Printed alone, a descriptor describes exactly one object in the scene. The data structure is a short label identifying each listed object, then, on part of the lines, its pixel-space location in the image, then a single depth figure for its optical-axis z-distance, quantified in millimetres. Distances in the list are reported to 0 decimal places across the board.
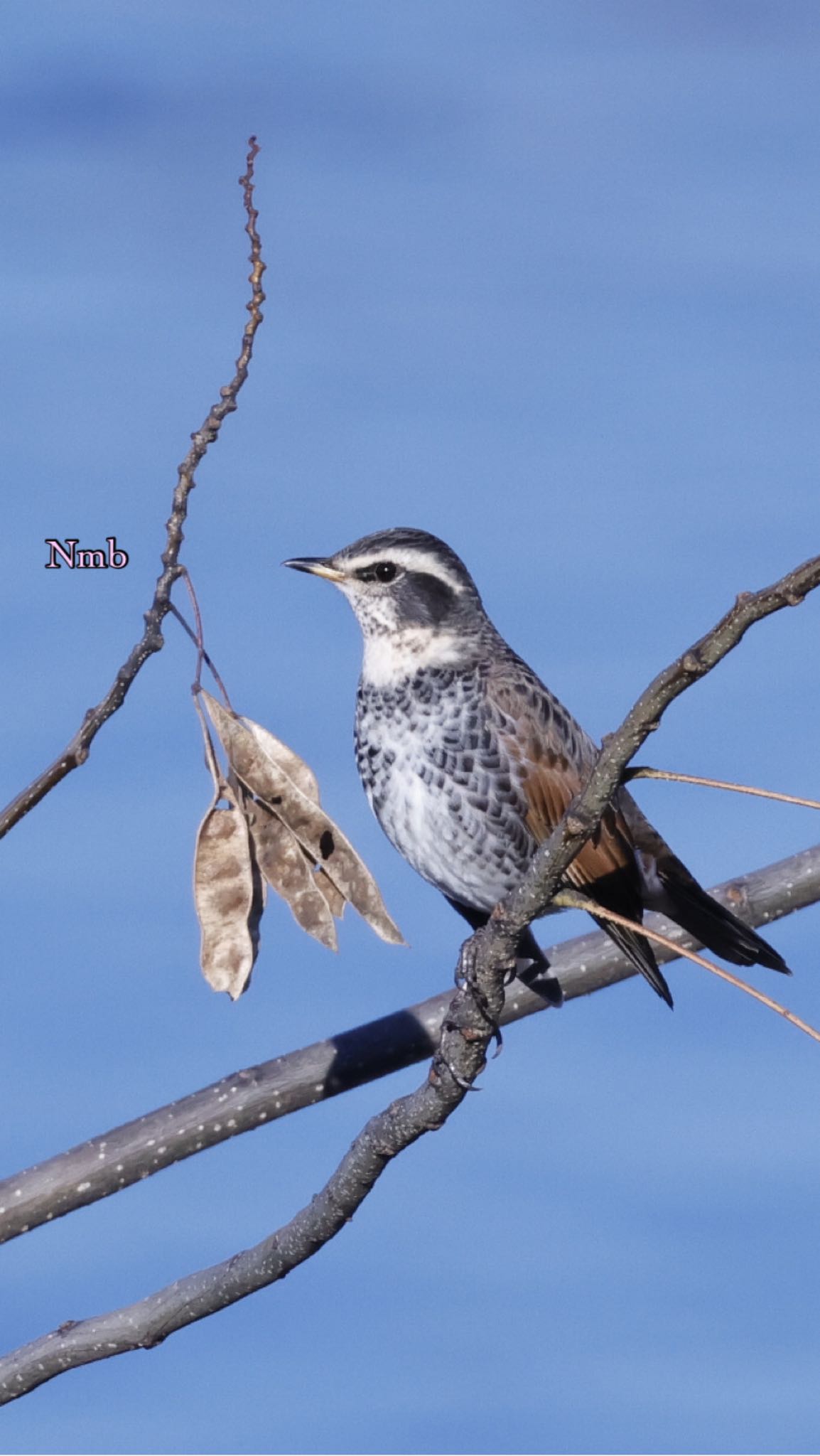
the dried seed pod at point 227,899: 9031
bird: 13023
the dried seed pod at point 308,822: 9219
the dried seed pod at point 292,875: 9203
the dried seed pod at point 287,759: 9305
